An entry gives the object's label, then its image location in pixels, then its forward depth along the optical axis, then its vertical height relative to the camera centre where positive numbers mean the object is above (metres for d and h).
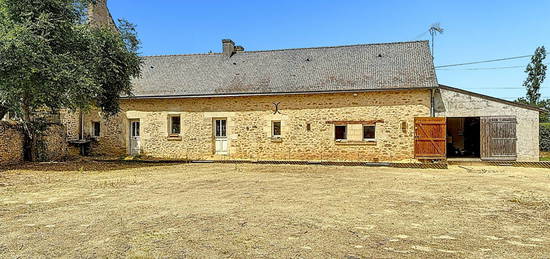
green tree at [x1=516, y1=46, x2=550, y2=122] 33.41 +4.71
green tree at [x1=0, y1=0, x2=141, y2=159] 10.37 +2.14
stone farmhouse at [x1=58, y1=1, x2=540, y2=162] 13.61 +0.62
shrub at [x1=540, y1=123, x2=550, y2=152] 19.61 -0.55
